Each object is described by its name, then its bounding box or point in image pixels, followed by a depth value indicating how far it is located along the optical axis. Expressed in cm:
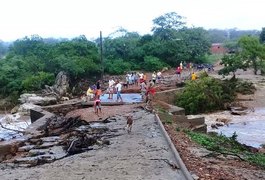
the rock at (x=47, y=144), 1113
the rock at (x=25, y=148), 1109
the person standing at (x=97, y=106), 1587
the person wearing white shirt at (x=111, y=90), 2026
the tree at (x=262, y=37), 4834
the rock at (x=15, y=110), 2684
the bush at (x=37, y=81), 3055
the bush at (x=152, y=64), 3739
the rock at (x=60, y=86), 2884
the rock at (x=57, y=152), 994
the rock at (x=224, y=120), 2053
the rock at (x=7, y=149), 1120
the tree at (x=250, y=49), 3312
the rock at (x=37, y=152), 1040
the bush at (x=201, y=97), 2347
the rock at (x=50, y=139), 1193
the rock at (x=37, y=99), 2512
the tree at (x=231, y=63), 3120
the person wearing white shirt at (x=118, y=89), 1858
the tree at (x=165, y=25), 4291
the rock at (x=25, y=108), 2499
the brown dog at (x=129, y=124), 1184
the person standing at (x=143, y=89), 1938
